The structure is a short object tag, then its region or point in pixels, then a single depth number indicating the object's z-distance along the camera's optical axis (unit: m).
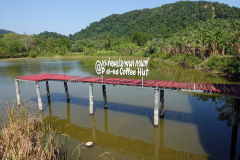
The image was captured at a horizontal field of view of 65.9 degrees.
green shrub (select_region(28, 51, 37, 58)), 93.72
